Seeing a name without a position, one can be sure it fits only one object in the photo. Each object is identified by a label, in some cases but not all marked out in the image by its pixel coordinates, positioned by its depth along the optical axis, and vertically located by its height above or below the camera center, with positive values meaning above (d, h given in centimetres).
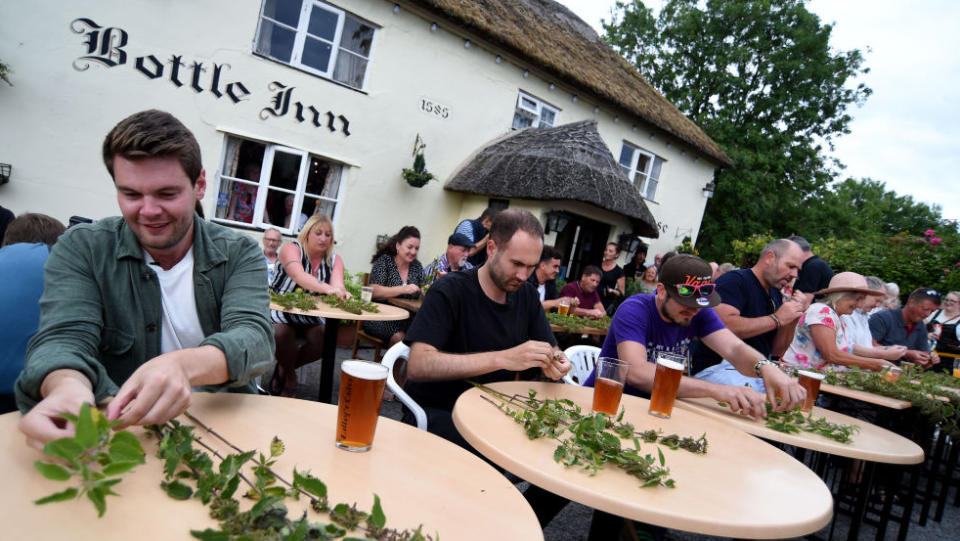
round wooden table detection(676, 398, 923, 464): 199 -47
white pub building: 586 +141
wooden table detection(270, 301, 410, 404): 369 -91
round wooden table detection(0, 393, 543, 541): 81 -53
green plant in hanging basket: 841 +93
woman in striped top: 417 -59
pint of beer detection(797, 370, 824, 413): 249 -32
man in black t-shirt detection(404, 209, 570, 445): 214 -33
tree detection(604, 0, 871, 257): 1900 +788
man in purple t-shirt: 229 -24
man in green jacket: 119 -32
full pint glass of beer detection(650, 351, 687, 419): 197 -37
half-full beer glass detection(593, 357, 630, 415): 183 -37
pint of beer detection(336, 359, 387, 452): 124 -43
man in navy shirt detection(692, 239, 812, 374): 358 +4
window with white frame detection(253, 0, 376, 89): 714 +241
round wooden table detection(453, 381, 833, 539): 120 -49
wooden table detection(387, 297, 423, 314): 489 -67
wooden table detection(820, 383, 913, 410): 322 -43
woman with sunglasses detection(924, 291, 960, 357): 638 +22
